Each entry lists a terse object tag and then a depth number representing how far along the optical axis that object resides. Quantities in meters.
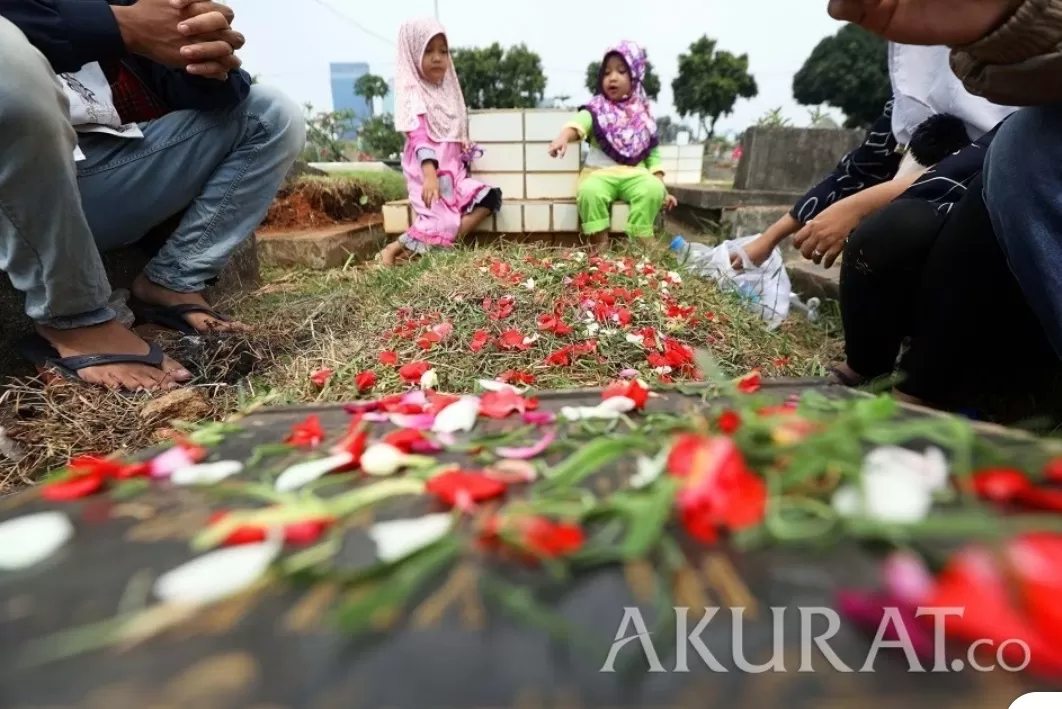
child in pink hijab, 2.91
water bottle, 2.30
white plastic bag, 1.99
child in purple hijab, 2.99
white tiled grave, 3.16
